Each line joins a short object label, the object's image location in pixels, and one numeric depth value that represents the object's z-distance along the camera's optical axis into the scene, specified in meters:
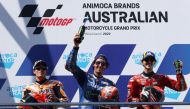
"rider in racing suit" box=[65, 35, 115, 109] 10.58
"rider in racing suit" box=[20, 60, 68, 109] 10.31
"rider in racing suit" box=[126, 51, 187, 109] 10.52
